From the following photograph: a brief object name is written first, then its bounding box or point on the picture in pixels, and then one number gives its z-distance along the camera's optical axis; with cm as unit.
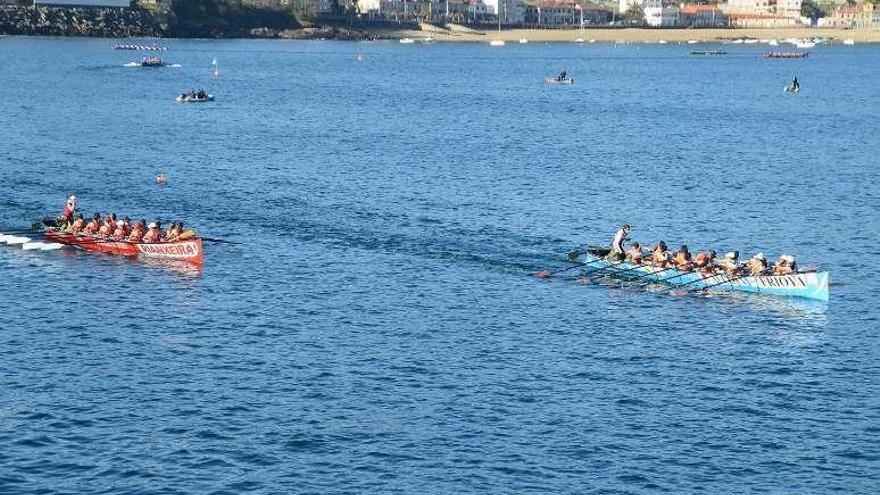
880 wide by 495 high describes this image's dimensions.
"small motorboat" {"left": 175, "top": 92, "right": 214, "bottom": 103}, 15412
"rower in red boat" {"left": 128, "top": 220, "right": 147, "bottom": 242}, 6900
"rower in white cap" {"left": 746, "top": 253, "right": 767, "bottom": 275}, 6194
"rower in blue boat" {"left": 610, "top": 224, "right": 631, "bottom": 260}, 6638
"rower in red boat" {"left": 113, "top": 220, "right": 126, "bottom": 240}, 6969
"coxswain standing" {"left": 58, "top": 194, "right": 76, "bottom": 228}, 7250
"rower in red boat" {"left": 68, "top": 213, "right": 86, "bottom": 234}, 7119
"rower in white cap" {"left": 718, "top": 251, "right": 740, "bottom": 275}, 6247
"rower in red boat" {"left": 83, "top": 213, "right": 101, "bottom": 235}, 7062
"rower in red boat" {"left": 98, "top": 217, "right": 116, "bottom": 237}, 7006
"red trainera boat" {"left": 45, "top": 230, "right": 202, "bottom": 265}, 6700
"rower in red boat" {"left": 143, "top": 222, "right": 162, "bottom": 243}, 6856
